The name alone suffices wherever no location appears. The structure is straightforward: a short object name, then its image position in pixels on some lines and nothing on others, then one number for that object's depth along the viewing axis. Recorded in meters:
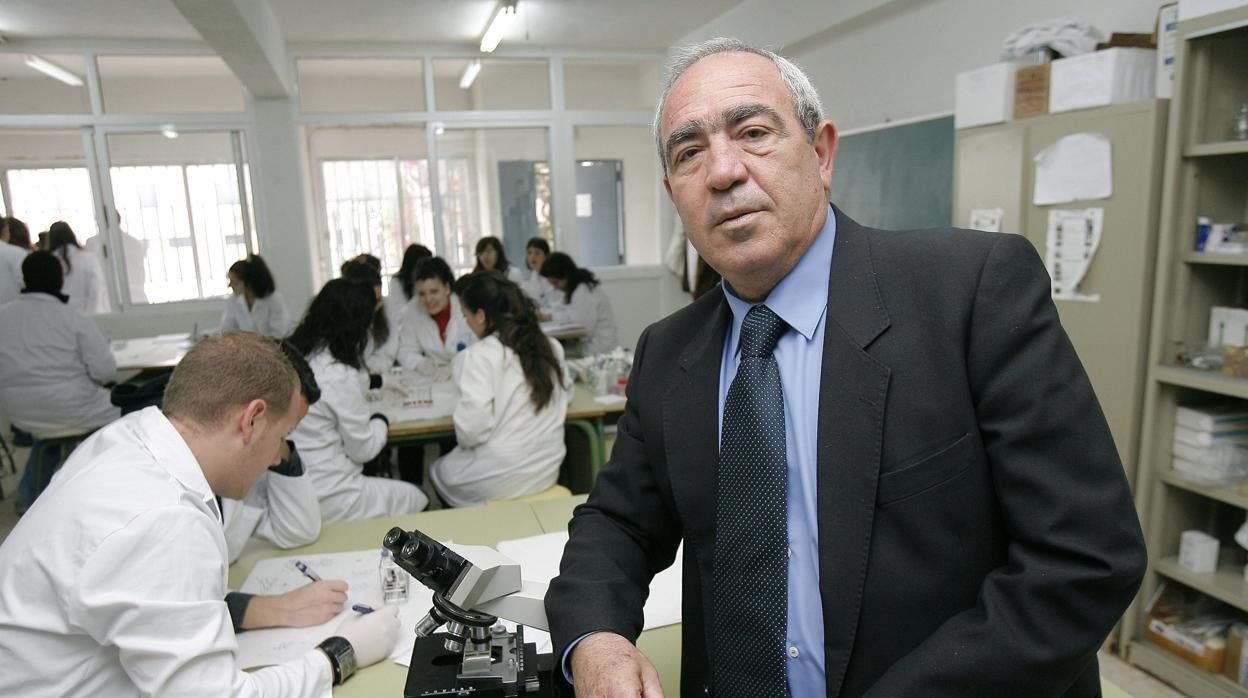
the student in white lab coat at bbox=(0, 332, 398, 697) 1.15
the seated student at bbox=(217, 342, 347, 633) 1.93
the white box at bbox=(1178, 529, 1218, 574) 2.52
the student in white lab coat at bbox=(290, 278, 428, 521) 2.78
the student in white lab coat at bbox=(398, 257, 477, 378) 4.82
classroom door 8.09
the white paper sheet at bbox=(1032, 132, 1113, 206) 2.57
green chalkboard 4.03
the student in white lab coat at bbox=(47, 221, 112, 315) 6.42
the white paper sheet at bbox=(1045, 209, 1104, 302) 2.64
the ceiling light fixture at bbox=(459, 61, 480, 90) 7.54
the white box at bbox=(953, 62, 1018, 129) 2.96
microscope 1.03
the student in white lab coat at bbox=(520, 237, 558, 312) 6.59
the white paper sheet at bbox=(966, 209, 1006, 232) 3.03
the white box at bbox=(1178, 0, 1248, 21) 2.18
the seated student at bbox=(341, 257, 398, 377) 3.41
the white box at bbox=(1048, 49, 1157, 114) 2.56
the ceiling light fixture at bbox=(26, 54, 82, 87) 6.38
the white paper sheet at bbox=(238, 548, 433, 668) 1.53
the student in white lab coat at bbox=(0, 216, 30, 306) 5.90
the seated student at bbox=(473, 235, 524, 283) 6.32
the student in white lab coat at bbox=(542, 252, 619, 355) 5.82
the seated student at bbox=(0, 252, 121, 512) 4.07
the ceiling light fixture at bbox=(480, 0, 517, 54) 5.50
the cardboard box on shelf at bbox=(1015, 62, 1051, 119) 2.84
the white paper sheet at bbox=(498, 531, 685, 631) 1.60
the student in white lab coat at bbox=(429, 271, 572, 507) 3.10
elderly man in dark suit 0.78
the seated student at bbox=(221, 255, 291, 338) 5.22
